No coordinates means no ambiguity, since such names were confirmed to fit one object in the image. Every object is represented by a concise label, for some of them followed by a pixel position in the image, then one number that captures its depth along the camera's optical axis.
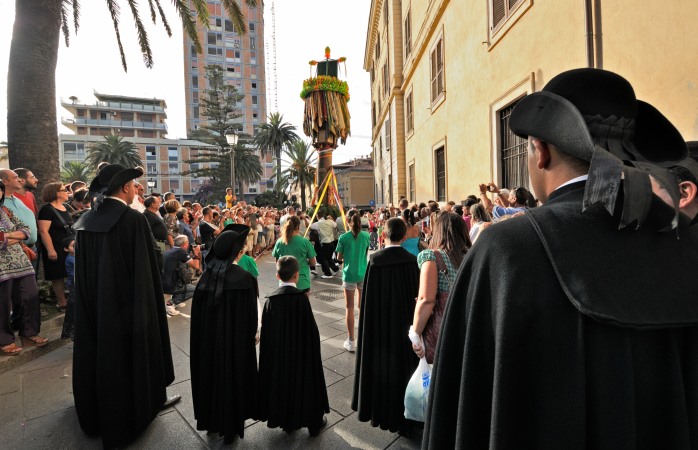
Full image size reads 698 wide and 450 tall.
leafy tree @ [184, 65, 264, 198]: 41.31
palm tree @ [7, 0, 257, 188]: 6.11
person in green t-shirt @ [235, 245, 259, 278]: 3.97
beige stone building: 4.26
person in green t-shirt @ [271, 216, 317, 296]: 4.72
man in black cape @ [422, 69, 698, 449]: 0.88
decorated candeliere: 11.23
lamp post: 14.59
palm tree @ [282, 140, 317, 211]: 39.66
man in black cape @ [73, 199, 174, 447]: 2.79
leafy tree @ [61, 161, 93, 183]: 42.91
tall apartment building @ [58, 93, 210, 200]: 60.31
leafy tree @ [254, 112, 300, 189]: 44.28
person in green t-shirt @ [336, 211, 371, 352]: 4.66
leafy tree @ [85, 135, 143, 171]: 44.47
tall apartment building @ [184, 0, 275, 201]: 68.44
